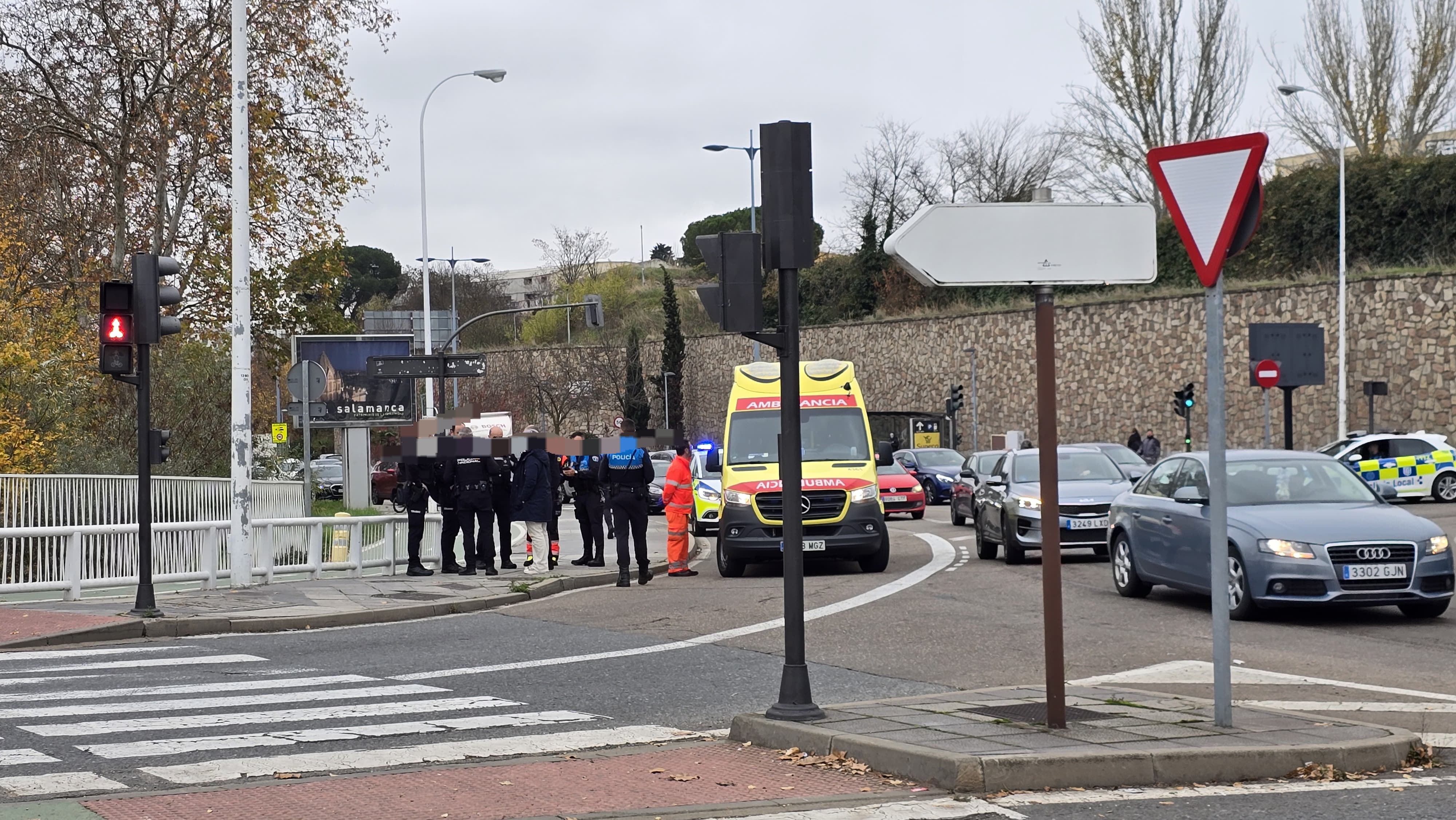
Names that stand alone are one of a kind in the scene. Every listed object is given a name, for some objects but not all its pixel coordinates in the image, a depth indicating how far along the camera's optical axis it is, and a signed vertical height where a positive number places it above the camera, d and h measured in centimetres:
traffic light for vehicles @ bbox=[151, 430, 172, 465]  1512 -8
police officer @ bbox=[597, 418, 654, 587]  1898 -77
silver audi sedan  1294 -105
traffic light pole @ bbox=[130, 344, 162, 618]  1488 -48
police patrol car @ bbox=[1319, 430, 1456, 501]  3397 -103
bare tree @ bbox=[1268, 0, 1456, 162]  4778 +1057
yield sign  727 +108
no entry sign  3647 +101
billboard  2817 +83
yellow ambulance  1939 -62
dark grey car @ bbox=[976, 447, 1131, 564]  2003 -105
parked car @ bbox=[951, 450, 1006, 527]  2997 -140
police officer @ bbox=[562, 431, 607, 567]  2023 -96
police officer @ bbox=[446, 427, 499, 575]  2025 -76
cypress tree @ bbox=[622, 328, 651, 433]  8050 +196
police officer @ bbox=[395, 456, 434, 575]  2038 -80
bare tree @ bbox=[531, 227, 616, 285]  10038 +1110
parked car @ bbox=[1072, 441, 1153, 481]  2930 -83
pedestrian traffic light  1490 +105
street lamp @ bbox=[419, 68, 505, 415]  3494 +481
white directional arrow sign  752 +86
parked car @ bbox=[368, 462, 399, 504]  5338 -176
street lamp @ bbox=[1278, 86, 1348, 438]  4191 +751
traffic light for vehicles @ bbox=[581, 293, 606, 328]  4150 +314
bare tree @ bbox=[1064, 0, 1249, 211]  5297 +1176
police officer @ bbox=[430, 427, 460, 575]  2048 -77
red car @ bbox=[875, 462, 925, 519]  3247 -147
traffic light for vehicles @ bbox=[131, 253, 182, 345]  1491 +137
